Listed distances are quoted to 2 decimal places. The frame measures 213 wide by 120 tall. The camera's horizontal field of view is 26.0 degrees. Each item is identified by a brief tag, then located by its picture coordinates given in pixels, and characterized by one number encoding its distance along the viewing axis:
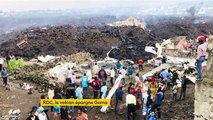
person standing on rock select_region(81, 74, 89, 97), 21.23
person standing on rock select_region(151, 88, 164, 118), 17.73
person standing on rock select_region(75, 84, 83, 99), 18.73
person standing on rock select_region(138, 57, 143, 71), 28.24
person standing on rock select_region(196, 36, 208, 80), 14.37
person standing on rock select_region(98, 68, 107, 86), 22.59
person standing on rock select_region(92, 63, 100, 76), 26.04
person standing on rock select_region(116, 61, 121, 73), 26.23
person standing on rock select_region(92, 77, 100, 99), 20.28
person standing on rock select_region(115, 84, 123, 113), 18.70
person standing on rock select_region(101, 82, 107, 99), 19.80
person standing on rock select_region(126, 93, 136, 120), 17.33
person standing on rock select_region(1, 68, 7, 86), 23.30
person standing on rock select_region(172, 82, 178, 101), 20.11
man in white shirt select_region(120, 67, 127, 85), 23.25
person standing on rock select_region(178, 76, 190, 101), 19.70
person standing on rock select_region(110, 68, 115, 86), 23.62
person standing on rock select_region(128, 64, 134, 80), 25.19
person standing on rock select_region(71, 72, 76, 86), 21.92
